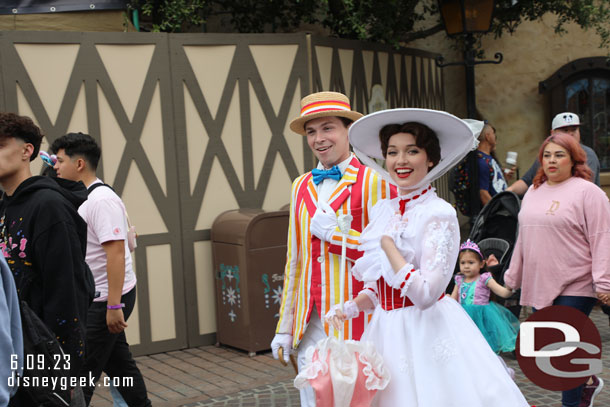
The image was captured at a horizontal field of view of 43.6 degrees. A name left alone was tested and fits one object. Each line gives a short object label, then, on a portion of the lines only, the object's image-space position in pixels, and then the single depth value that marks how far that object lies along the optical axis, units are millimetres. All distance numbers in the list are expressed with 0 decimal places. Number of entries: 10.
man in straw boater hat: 3635
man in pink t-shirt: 4500
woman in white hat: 2975
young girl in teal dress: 6031
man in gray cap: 7078
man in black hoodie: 3217
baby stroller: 6586
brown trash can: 6766
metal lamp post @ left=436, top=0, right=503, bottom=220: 8391
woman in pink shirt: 4621
